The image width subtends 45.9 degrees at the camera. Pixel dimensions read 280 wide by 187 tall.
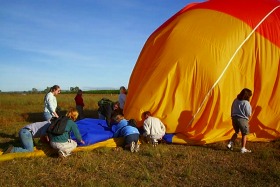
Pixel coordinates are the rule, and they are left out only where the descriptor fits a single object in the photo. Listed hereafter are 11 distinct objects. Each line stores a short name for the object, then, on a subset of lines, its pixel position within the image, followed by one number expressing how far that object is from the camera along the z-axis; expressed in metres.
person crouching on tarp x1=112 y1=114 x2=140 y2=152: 7.83
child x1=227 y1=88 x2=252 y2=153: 7.61
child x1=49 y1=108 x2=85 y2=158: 7.10
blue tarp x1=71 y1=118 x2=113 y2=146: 8.11
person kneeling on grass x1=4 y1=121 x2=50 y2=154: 7.30
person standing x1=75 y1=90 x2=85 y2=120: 14.29
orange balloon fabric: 8.66
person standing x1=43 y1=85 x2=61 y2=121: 9.30
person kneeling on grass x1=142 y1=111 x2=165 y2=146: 8.27
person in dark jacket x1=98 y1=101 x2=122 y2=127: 10.45
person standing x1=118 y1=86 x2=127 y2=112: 11.52
